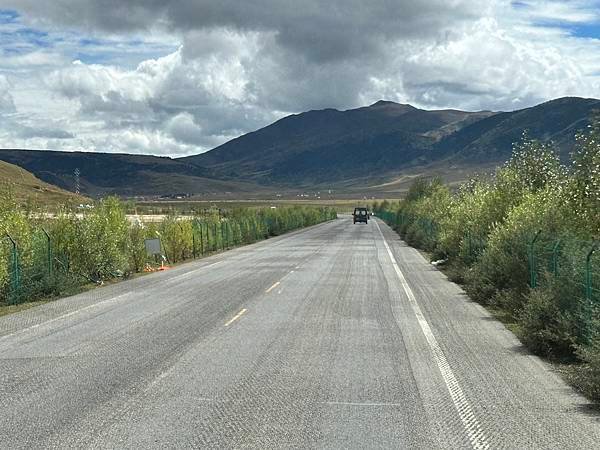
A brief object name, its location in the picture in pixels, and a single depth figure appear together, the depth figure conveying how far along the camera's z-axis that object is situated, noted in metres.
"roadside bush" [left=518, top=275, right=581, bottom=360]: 12.49
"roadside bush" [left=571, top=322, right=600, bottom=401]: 9.52
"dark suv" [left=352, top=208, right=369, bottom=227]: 103.47
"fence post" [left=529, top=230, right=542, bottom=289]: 17.20
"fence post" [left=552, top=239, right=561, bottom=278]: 15.00
